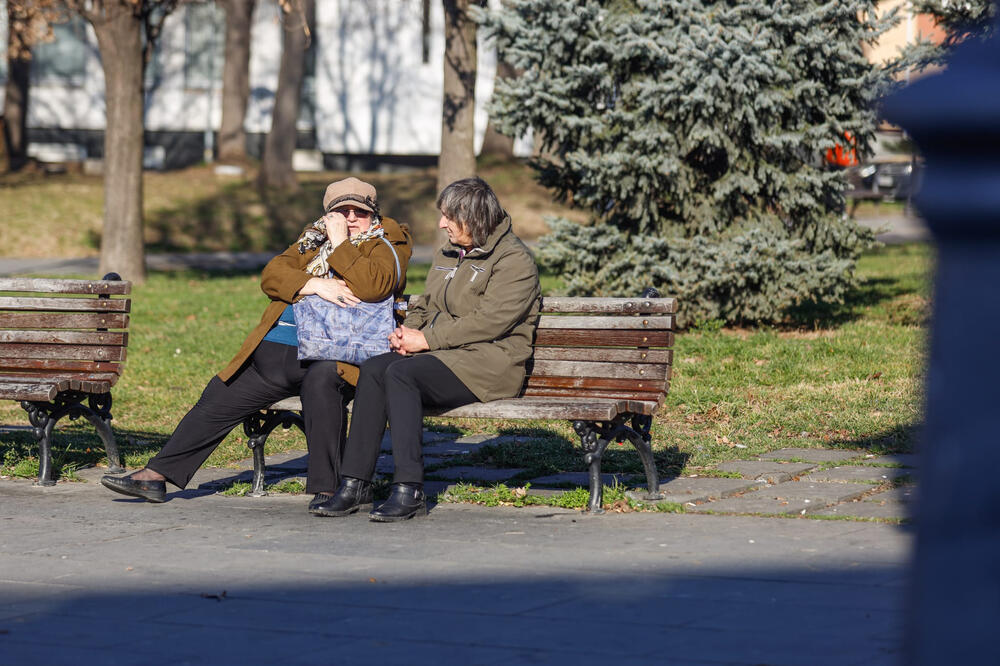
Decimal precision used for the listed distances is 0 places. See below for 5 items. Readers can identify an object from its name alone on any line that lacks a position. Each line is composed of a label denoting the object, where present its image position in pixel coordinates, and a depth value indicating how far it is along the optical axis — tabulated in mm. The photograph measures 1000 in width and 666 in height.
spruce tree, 21656
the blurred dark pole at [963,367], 2471
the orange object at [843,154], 23034
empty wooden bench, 14266
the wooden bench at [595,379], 12031
